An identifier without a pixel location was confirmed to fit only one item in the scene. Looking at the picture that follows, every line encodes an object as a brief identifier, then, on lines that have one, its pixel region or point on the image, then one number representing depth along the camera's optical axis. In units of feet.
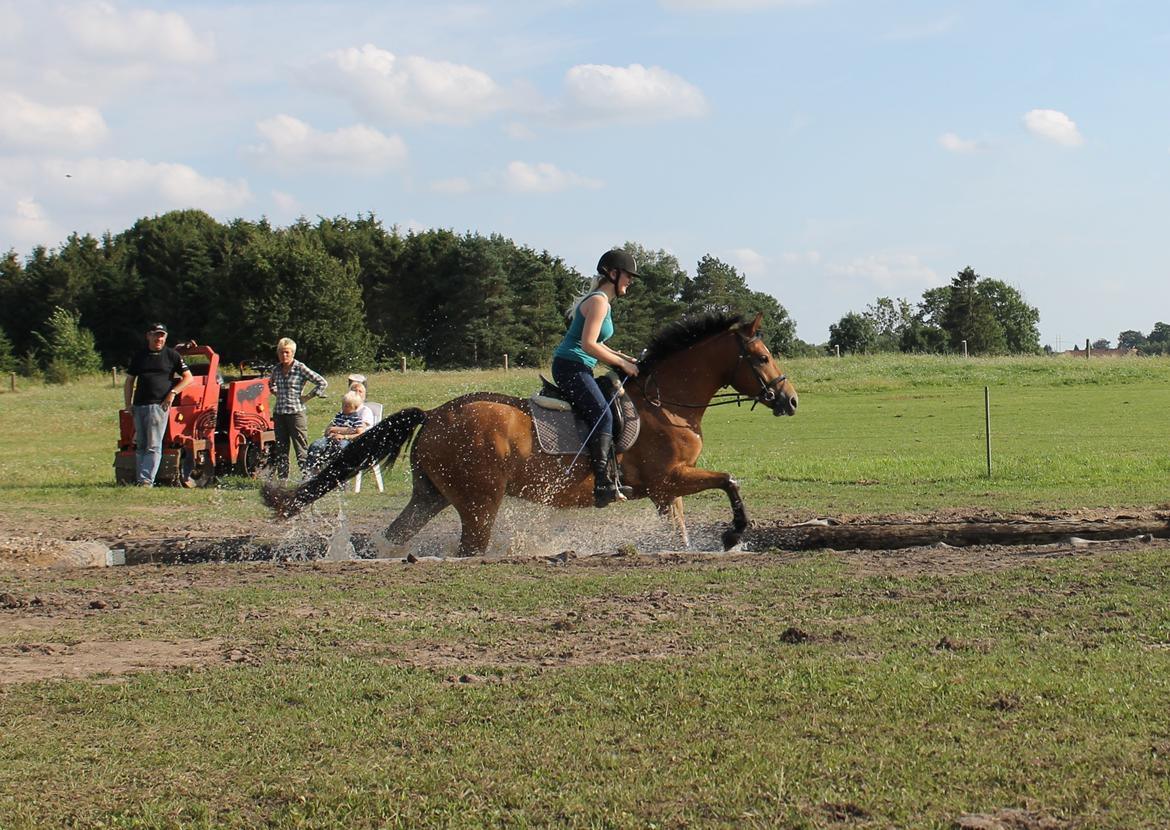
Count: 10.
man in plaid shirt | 58.85
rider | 34.37
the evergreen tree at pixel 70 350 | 212.84
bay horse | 35.09
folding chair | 56.18
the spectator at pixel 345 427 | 53.36
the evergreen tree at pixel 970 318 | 290.97
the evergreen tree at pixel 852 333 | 340.80
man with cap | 58.34
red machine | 60.44
